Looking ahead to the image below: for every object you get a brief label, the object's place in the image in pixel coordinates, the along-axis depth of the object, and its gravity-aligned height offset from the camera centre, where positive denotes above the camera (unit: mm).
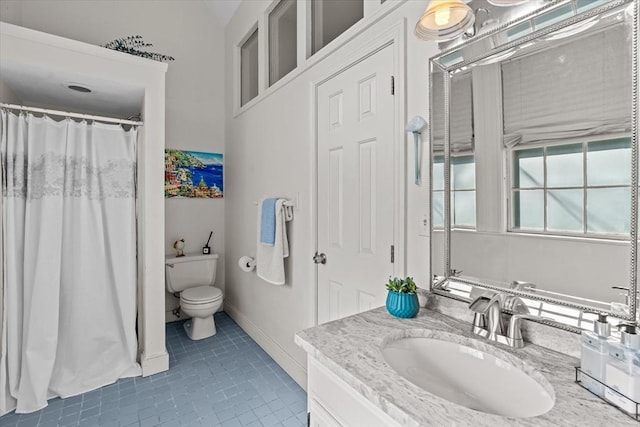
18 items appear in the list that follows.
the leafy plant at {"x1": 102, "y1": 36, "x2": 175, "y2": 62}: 2828 +1641
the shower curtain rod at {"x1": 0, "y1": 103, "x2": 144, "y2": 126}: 1901 +665
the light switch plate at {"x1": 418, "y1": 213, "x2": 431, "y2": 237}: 1307 -55
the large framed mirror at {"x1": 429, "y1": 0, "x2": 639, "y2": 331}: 815 +164
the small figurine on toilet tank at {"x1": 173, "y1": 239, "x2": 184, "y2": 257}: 3145 -340
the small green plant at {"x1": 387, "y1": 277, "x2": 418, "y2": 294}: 1184 -285
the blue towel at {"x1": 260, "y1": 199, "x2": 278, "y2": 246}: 2285 -73
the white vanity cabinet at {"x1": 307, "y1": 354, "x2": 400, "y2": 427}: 750 -517
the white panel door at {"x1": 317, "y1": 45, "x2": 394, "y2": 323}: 1519 +151
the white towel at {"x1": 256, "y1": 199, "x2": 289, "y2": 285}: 2262 -302
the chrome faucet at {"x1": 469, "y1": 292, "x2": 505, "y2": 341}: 952 -326
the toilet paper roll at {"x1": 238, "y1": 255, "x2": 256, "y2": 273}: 2715 -447
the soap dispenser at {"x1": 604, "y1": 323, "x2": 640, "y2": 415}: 608 -325
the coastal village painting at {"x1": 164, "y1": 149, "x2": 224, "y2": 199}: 3176 +421
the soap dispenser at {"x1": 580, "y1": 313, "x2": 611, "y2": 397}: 674 -327
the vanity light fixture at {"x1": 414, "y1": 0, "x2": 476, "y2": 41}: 995 +660
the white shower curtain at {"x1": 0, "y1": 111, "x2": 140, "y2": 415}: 1926 -309
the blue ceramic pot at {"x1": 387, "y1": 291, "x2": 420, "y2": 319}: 1148 -349
